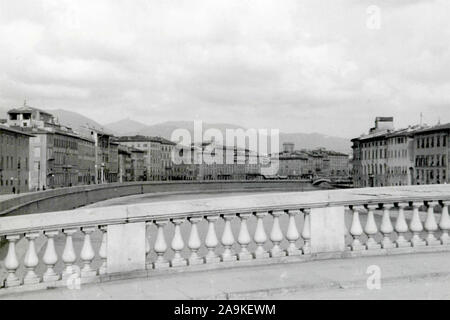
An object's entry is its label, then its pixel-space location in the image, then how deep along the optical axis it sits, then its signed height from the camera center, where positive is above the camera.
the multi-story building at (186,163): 140.38 +3.52
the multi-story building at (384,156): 76.31 +3.18
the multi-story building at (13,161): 58.34 +1.77
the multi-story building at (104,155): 102.94 +4.18
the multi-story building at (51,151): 75.69 +3.71
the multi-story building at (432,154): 65.12 +2.74
